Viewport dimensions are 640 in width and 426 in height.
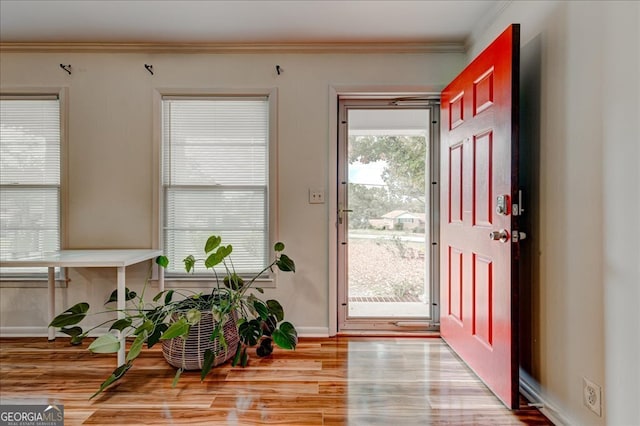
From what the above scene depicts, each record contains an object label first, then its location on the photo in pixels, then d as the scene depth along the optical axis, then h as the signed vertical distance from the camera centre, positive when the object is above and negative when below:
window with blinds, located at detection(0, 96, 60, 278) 2.69 +0.28
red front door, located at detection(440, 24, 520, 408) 1.66 -0.02
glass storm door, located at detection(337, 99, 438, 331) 2.83 -0.06
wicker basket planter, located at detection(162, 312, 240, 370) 2.12 -0.86
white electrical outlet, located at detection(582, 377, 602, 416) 1.37 -0.75
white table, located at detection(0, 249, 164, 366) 2.03 -0.31
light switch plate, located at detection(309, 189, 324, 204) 2.69 +0.11
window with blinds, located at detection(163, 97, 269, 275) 2.71 +0.29
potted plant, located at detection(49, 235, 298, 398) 1.95 -0.73
